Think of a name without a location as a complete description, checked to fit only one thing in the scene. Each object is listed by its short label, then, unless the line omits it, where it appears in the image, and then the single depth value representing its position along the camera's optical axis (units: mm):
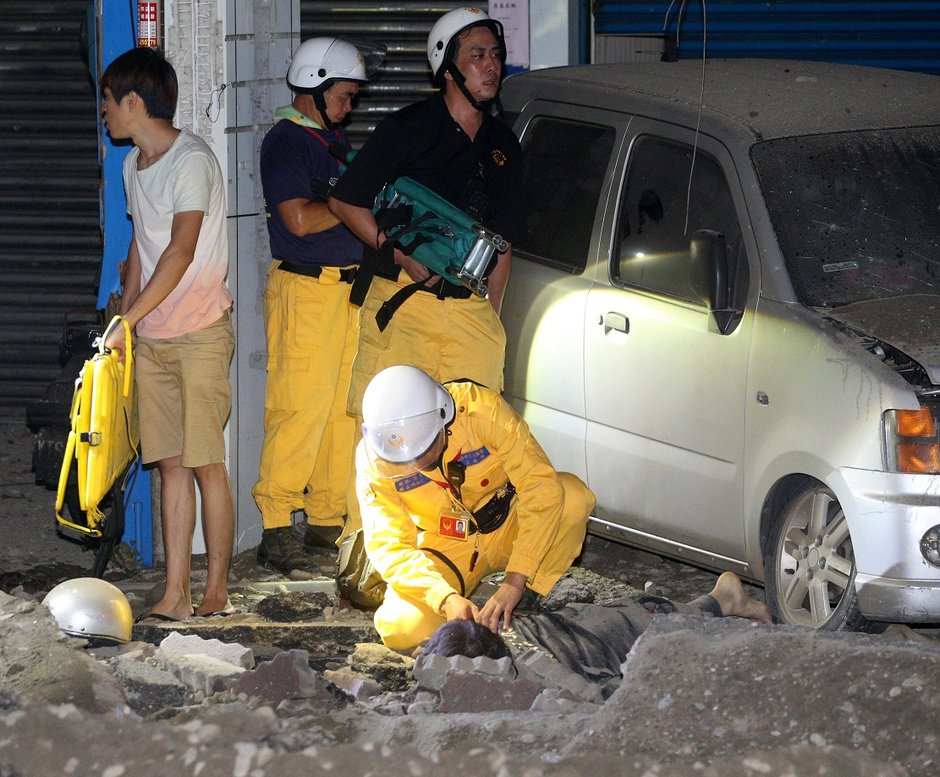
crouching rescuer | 9266
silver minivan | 8922
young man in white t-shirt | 10258
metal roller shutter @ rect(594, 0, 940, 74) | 16906
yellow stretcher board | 9828
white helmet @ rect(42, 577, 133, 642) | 9344
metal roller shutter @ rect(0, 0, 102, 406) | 16703
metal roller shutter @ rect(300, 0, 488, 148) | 15758
